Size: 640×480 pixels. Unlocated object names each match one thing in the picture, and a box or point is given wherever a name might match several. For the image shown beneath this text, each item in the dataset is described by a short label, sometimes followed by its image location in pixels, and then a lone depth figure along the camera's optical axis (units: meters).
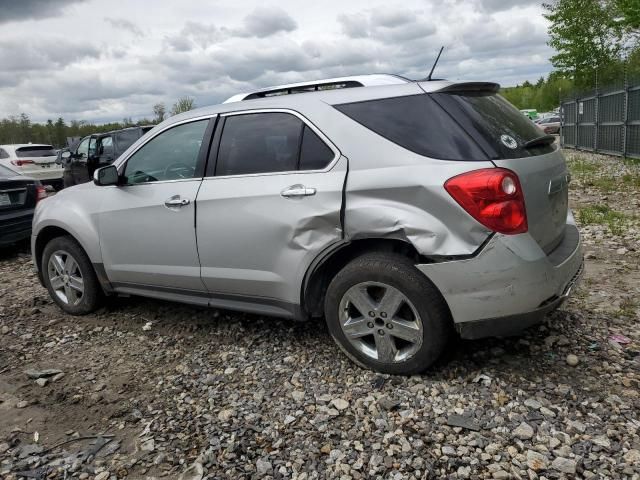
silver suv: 2.79
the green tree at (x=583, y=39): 26.34
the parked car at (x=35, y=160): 14.34
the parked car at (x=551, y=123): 35.23
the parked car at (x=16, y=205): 7.23
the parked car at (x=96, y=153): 13.33
